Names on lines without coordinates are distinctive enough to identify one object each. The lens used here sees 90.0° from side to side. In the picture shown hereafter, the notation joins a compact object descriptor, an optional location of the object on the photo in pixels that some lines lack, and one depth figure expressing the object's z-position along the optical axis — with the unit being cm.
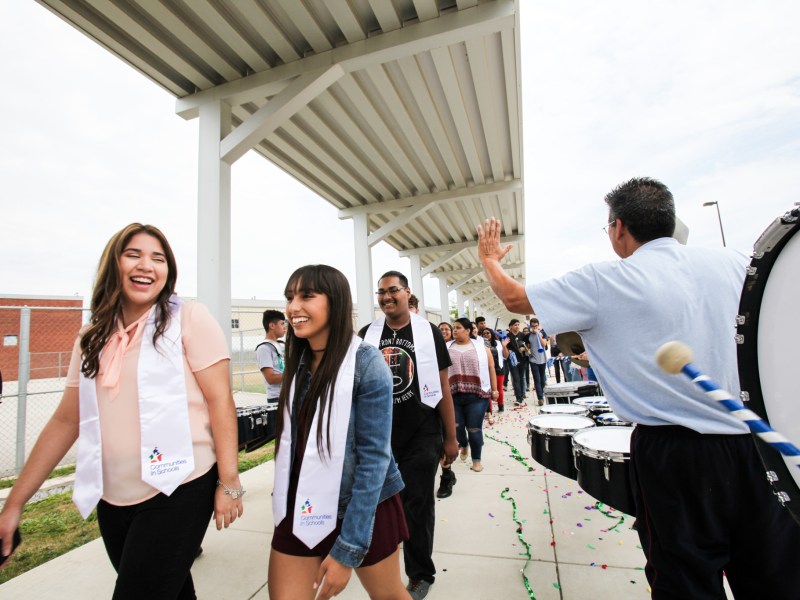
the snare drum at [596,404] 395
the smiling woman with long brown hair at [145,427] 145
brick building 1855
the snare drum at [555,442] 291
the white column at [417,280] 1377
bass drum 91
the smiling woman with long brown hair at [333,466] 151
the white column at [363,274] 939
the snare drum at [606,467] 211
